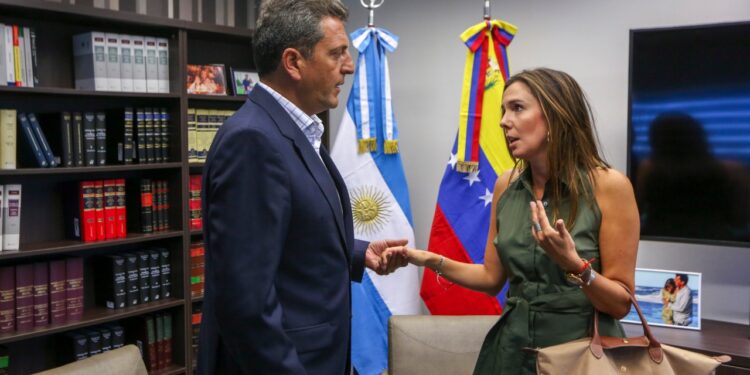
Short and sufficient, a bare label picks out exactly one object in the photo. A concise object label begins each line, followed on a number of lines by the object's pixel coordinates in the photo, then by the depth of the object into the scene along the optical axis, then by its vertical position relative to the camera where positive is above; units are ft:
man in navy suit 4.21 -0.32
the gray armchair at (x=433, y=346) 7.61 -2.02
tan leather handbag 4.89 -1.40
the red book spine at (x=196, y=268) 10.91 -1.63
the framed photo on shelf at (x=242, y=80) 11.62 +1.53
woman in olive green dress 5.37 -0.49
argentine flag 10.85 -0.20
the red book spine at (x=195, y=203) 10.88 -0.56
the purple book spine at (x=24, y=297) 9.00 -1.72
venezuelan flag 10.25 -0.04
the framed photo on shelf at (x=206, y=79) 10.88 +1.46
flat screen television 8.49 +0.46
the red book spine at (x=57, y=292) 9.39 -1.73
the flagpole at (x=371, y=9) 10.66 +2.53
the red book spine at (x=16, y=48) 8.82 +1.59
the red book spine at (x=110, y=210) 9.89 -0.61
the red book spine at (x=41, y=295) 9.20 -1.73
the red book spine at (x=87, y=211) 9.66 -0.61
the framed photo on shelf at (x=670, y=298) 8.85 -1.75
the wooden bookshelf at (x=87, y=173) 9.23 -0.06
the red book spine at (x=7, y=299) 8.83 -1.72
